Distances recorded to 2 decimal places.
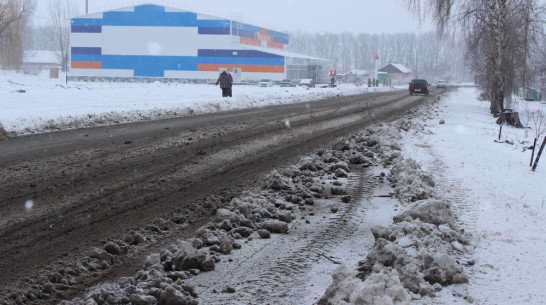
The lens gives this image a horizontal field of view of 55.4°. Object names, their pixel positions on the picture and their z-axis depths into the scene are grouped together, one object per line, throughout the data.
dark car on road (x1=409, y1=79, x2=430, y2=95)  48.75
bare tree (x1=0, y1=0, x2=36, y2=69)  61.88
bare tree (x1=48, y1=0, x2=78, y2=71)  103.44
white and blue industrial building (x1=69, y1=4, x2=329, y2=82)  77.00
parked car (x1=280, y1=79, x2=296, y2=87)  71.35
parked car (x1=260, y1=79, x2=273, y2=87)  67.25
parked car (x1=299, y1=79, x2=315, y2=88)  75.72
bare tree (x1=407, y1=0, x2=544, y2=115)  24.98
